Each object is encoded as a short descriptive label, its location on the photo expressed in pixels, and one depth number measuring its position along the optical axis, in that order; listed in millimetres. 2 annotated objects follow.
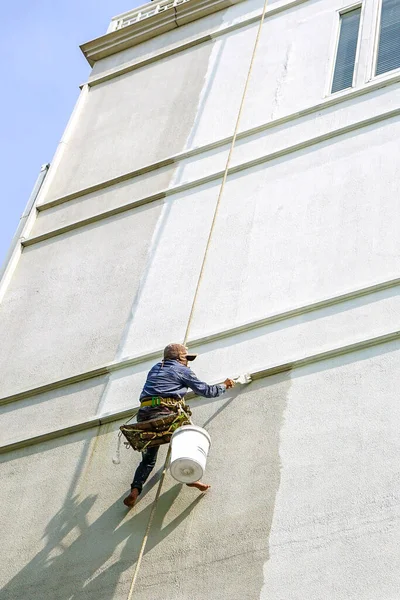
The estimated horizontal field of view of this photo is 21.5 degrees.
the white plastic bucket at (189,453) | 8023
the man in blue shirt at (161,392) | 8688
